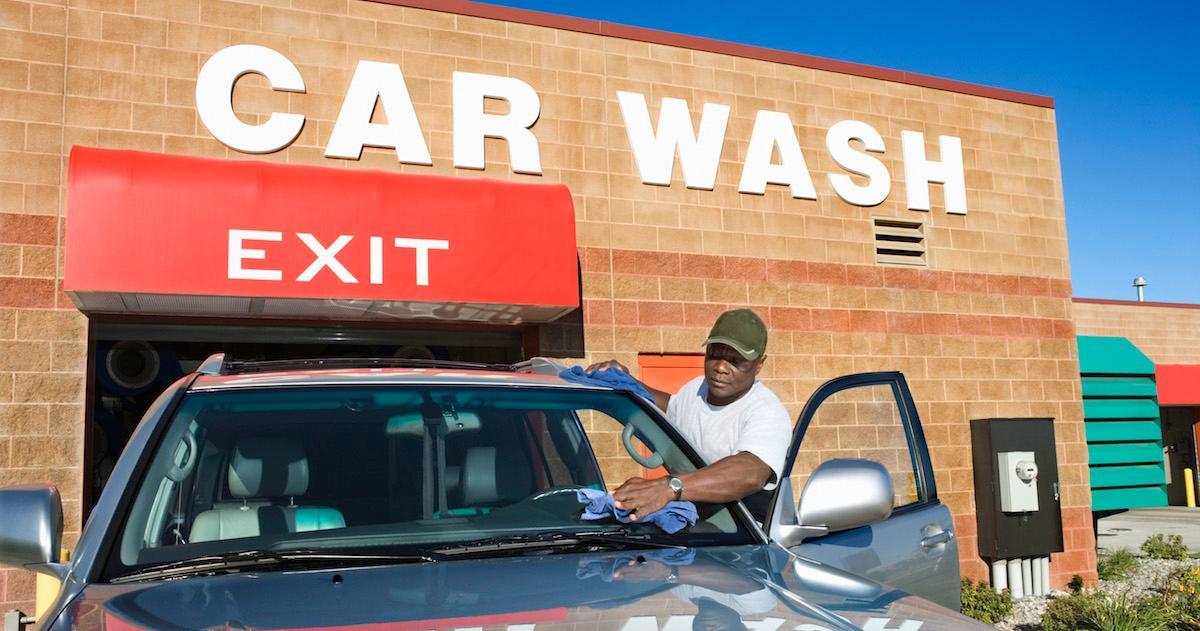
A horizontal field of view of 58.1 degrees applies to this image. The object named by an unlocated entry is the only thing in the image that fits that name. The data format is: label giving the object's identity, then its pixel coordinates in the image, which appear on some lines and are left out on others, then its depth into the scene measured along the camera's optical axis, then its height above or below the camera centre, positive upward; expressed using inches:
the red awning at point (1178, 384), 902.4 +13.2
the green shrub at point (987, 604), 373.4 -70.7
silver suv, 85.6 -11.2
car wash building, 316.5 +70.1
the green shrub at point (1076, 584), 460.4 -77.1
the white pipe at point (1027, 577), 443.5 -70.9
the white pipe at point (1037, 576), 443.8 -70.6
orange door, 397.4 +16.2
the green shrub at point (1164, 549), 550.6 -76.7
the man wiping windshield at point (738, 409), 156.6 +0.6
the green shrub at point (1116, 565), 490.9 -75.5
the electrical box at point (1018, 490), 433.1 -34.5
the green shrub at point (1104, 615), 298.2 -61.1
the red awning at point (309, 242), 300.4 +54.1
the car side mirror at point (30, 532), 99.8 -9.2
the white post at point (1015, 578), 440.1 -70.4
